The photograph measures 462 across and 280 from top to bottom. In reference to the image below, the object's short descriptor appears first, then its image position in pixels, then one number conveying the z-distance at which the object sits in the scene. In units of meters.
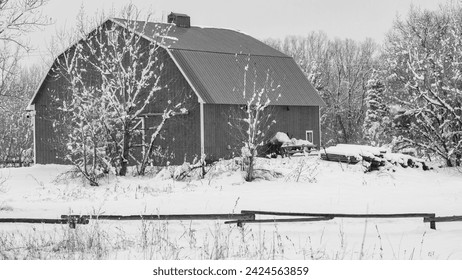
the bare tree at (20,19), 15.60
